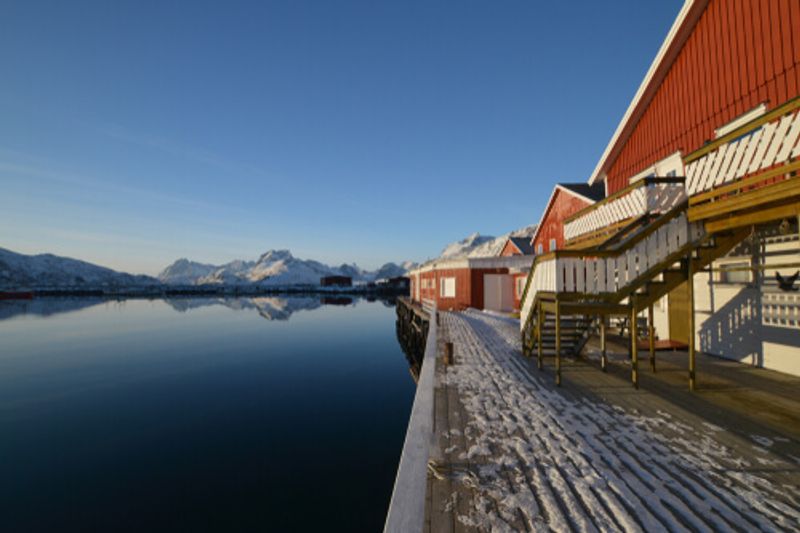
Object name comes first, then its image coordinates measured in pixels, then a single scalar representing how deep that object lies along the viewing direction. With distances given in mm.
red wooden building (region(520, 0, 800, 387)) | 6410
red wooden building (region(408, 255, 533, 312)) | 24453
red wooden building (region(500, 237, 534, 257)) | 30272
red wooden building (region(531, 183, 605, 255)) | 18953
